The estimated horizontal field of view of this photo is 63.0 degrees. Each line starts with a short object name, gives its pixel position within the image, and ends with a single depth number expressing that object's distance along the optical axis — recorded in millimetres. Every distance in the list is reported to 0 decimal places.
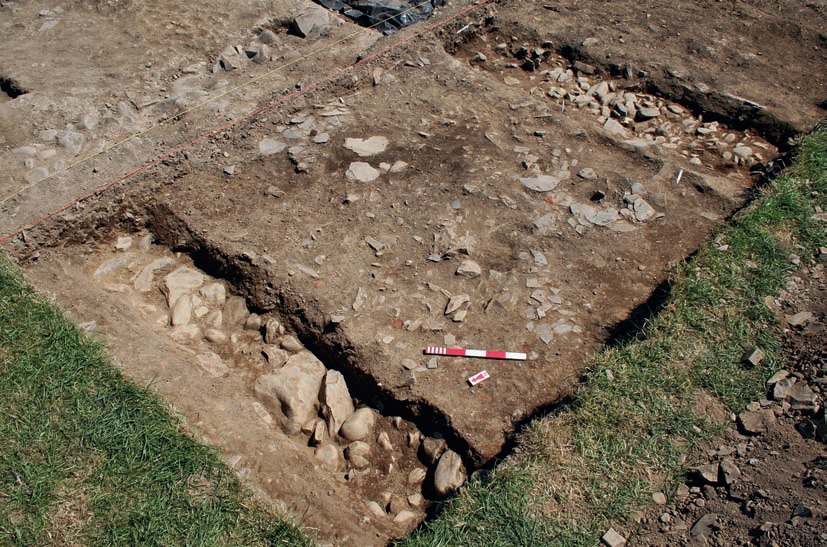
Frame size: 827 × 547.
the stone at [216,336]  3420
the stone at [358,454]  2961
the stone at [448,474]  2801
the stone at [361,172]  3993
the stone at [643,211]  3795
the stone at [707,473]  2529
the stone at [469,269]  3477
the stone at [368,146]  4168
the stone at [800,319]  3043
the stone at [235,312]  3492
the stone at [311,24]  5238
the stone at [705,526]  2367
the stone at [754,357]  2908
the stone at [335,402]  3061
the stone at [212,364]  3238
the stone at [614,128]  4398
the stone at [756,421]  2680
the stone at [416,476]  2908
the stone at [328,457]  2951
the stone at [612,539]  2393
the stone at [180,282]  3578
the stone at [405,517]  2746
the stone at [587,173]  4012
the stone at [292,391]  3074
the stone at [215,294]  3572
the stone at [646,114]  4598
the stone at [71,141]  4172
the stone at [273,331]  3391
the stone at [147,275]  3645
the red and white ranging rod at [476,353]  3127
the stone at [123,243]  3825
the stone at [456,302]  3303
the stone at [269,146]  4203
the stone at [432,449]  2926
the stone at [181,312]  3471
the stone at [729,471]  2496
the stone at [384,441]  3006
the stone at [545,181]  3951
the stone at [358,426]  3025
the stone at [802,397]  2680
